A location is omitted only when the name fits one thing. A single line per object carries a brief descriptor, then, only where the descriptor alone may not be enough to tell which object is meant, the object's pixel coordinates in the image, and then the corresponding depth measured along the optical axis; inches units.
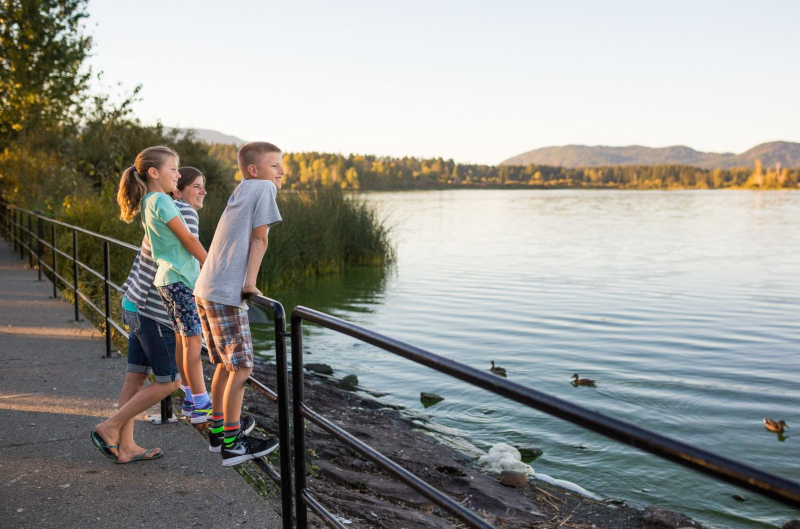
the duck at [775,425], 306.5
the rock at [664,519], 206.2
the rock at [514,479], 236.4
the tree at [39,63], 757.9
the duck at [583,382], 377.1
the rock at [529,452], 276.4
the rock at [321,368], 403.0
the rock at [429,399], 349.3
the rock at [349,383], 374.3
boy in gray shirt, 125.8
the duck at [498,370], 379.6
